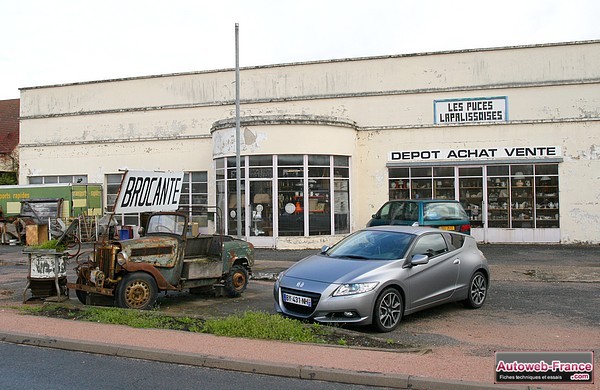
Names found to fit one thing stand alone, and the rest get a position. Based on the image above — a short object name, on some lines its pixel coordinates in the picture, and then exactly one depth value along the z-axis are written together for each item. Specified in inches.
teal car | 632.4
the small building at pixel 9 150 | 1259.8
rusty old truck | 377.4
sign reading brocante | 411.2
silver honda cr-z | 318.3
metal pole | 636.7
